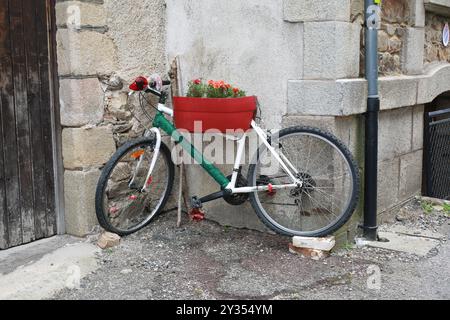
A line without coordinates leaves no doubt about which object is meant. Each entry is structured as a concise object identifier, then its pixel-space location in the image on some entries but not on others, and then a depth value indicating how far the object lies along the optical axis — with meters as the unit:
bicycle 4.29
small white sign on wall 6.34
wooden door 4.17
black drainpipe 4.45
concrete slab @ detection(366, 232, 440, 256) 4.50
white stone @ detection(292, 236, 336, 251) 4.21
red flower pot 4.23
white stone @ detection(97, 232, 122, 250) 4.35
